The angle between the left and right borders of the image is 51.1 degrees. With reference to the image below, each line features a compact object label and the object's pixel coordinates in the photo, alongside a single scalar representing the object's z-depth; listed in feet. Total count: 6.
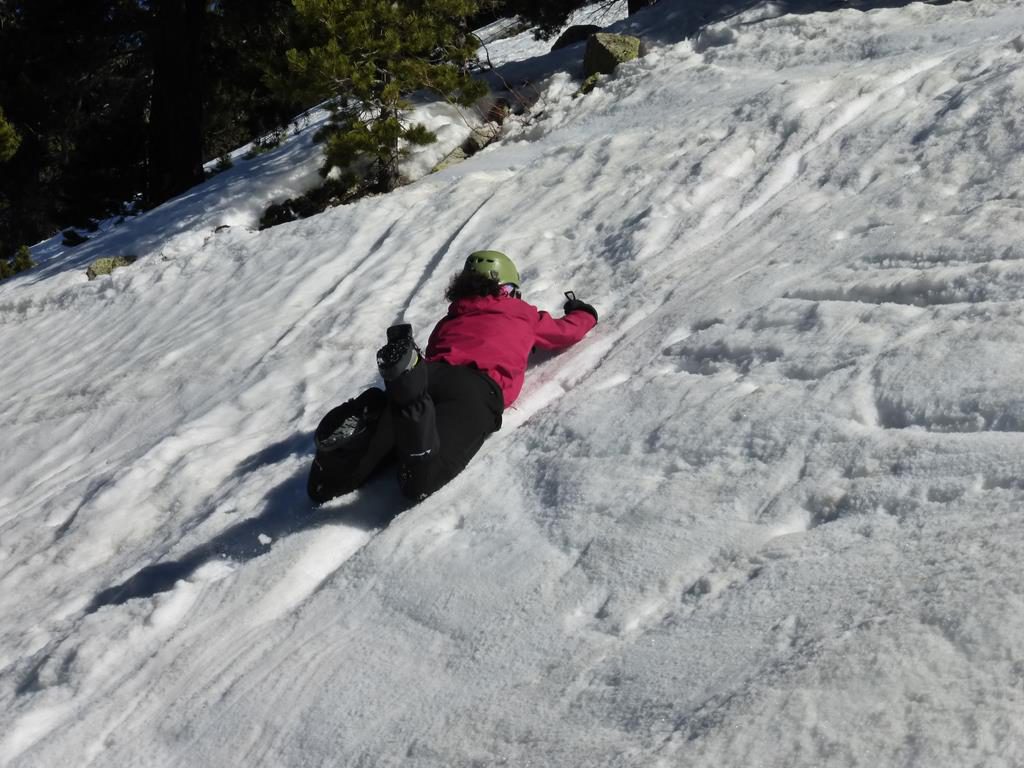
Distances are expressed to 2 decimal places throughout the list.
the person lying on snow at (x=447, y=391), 13.84
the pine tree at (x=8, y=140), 45.34
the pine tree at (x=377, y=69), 31.24
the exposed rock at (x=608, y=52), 36.76
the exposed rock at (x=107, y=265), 36.19
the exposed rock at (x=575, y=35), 48.19
